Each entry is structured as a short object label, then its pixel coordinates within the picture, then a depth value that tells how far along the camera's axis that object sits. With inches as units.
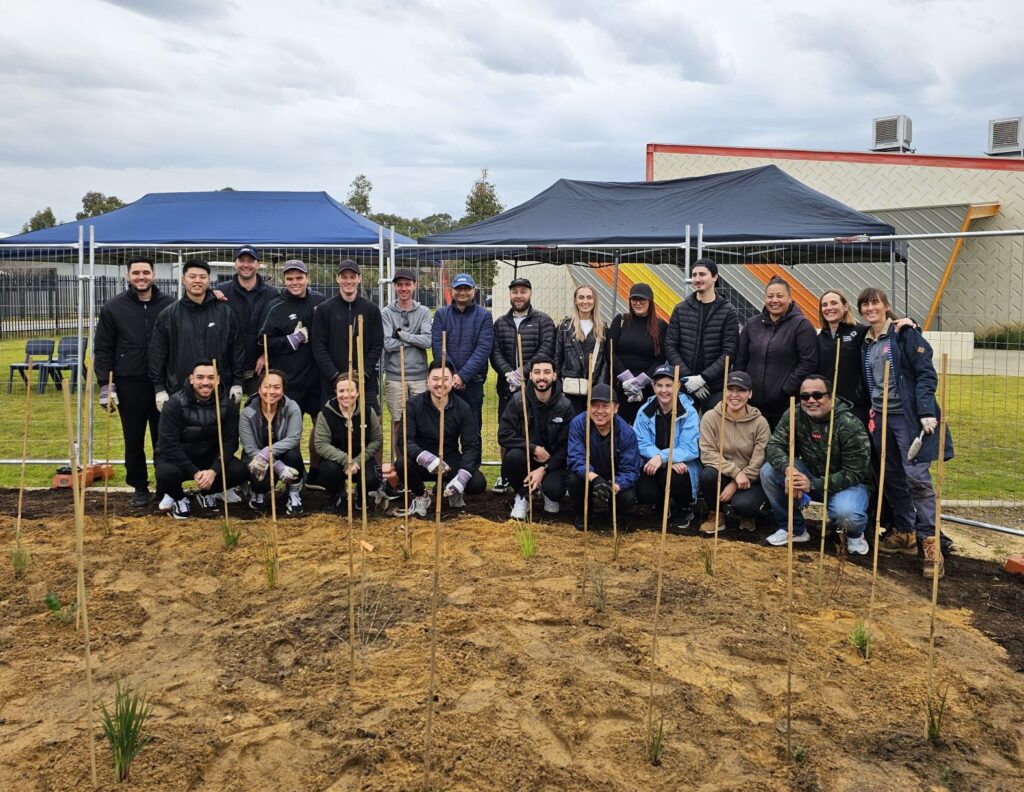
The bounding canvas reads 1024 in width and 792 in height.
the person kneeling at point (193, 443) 231.0
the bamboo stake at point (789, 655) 115.6
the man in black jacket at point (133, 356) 238.5
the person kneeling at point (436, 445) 241.9
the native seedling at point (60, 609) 159.3
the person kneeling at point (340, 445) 240.7
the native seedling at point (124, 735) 106.0
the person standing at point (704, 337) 233.9
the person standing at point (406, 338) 256.5
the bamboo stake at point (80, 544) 105.0
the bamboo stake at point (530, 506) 212.1
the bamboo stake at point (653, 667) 115.4
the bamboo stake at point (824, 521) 174.6
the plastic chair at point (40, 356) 483.9
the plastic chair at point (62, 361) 489.9
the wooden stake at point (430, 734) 103.7
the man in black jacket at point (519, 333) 253.4
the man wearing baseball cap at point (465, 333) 254.4
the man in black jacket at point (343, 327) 245.3
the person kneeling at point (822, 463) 205.6
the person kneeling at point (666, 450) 229.1
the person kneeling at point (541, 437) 239.0
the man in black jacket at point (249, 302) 257.3
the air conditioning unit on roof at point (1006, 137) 875.4
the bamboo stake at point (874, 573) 142.6
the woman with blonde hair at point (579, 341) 249.4
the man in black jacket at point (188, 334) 234.1
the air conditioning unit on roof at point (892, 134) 898.7
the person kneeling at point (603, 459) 226.8
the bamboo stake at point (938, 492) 120.2
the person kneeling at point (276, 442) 238.2
